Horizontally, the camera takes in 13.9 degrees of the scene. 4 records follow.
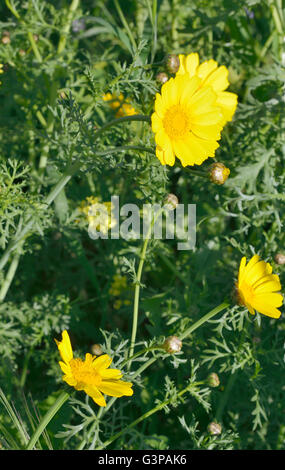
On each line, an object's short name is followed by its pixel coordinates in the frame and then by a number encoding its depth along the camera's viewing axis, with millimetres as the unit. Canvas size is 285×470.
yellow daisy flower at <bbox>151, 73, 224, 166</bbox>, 739
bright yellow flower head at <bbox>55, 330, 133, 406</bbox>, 711
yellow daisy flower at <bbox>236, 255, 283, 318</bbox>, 748
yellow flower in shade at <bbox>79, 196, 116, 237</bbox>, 886
